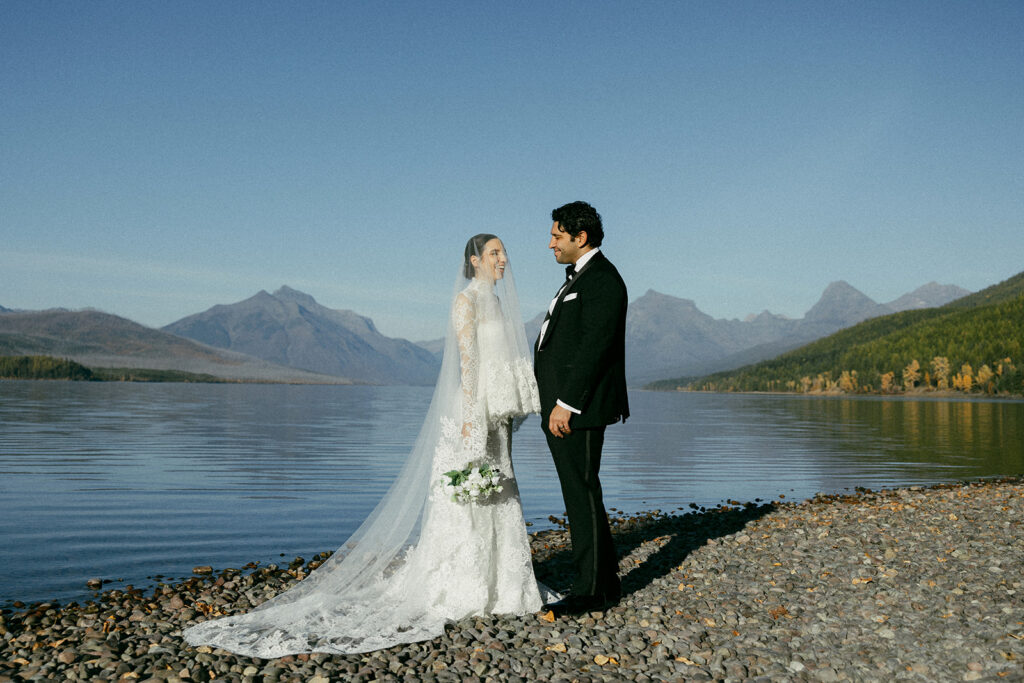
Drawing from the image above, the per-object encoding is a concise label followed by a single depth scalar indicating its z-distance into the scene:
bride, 7.04
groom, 6.81
